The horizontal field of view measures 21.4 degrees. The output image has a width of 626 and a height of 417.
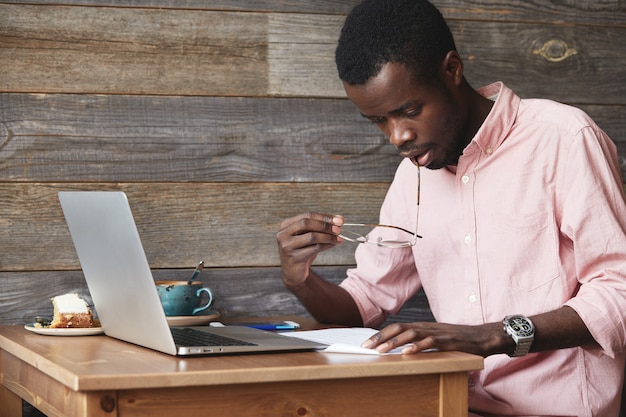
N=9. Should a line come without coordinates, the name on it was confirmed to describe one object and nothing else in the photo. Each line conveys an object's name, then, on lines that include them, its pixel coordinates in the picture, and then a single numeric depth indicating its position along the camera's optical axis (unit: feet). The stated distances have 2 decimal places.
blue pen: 8.31
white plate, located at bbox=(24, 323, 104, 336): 7.99
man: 7.87
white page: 7.24
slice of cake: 8.13
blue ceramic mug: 8.51
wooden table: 6.73
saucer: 8.37
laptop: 7.09
